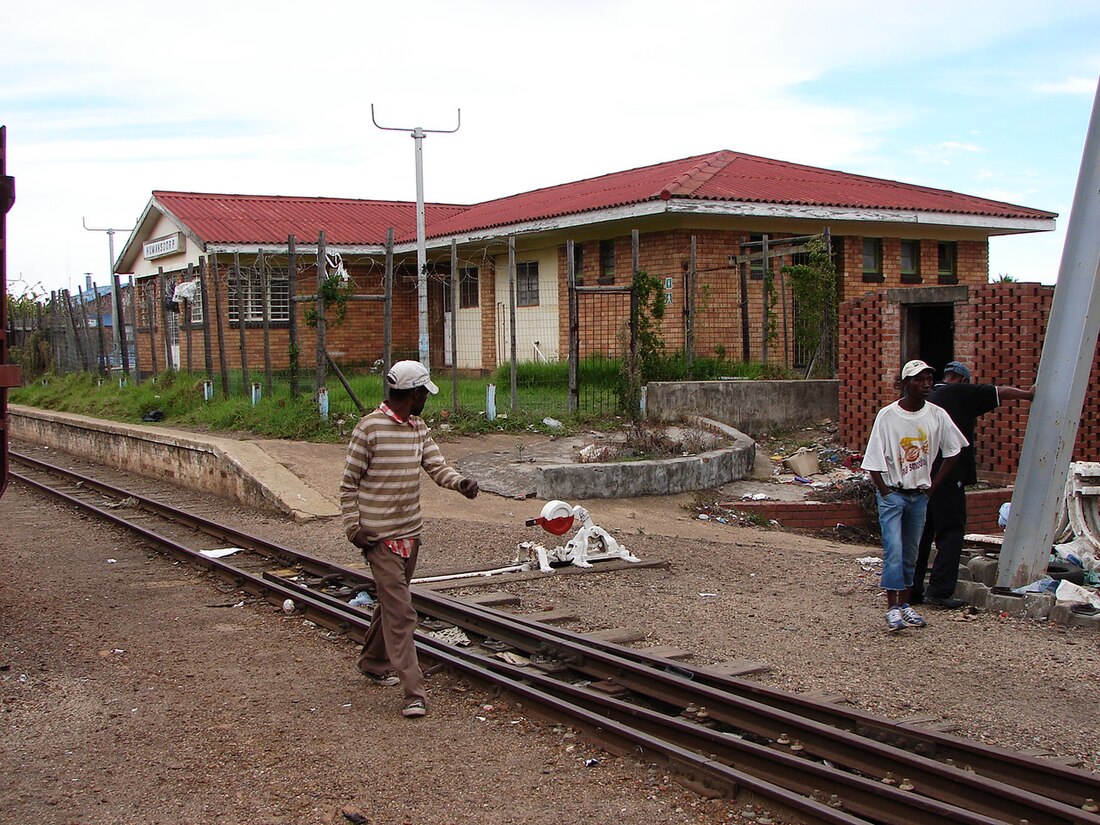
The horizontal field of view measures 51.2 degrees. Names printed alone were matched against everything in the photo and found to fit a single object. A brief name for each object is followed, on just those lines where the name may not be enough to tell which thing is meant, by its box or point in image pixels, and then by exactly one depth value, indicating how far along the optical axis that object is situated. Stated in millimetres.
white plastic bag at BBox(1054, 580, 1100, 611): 7961
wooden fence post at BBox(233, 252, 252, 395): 19150
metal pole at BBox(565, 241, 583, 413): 16703
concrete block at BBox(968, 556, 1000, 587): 8742
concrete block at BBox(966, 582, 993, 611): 8248
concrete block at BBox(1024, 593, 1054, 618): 7914
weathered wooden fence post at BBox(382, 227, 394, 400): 16625
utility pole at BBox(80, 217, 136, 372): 26828
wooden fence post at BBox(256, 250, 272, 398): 18828
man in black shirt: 8180
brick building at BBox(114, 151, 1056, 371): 21422
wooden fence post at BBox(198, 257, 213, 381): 20083
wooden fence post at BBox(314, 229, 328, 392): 16859
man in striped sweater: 6164
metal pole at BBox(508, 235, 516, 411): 16822
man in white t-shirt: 7816
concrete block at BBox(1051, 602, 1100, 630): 7609
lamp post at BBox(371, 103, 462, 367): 18406
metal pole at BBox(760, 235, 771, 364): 19188
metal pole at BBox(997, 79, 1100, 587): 7965
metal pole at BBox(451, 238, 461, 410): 16453
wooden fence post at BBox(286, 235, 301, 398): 17395
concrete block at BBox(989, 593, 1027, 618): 8008
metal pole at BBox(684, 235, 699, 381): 18156
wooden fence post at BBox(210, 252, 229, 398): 19872
